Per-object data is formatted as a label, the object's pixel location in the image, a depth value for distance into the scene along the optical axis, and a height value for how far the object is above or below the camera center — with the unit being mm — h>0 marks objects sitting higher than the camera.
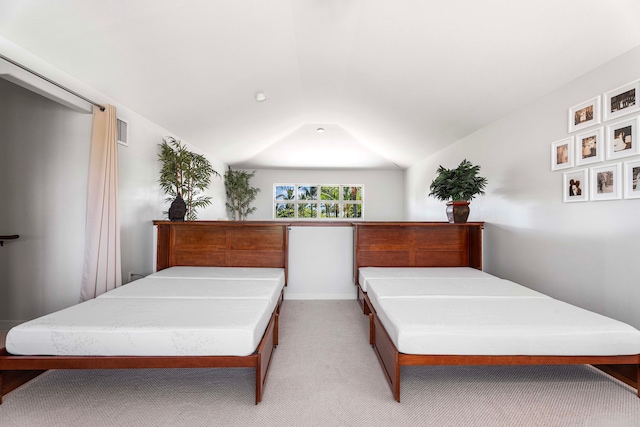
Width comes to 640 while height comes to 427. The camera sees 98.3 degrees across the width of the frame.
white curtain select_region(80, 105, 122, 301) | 2430 -8
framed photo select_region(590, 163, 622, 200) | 1955 +276
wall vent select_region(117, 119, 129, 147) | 2918 +859
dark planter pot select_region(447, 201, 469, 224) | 3053 +76
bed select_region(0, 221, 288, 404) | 1375 -610
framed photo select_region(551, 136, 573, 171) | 2328 +572
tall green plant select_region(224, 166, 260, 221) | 6984 +579
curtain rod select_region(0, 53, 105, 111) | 1841 +997
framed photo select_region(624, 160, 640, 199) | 1830 +275
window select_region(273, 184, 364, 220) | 7957 +428
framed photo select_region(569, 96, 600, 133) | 2104 +838
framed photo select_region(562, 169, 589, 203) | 2186 +277
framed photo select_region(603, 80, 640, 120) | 1842 +835
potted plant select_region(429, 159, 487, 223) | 3039 +337
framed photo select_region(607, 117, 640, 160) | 1840 +565
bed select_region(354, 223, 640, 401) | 1433 -591
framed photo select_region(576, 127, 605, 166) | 2074 +571
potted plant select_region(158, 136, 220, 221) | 3078 +487
